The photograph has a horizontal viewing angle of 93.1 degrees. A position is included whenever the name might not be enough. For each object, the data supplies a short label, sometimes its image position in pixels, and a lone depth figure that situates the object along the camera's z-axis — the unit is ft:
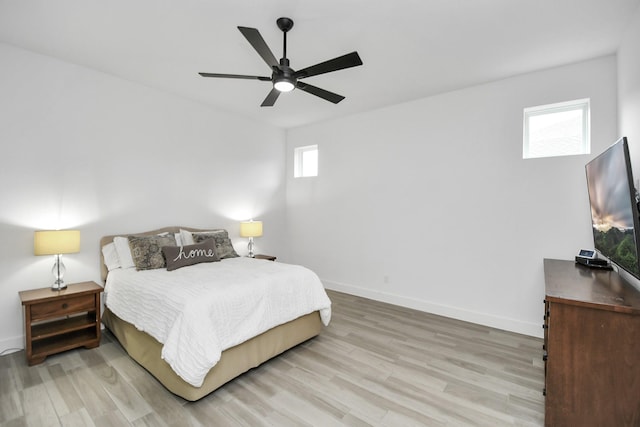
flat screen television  5.18
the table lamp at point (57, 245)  8.88
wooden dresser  5.05
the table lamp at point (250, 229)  15.16
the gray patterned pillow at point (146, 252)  10.54
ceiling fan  6.79
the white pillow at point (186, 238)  12.54
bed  6.88
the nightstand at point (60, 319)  8.50
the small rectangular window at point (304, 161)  17.99
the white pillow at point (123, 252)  10.77
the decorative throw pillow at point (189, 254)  10.69
